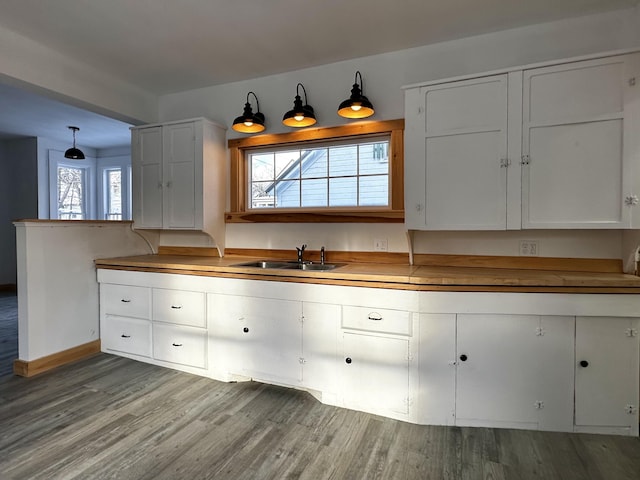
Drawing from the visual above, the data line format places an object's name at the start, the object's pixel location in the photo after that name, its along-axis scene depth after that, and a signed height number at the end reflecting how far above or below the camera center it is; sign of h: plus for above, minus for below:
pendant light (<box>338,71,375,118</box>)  2.52 +0.91
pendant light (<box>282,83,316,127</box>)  2.76 +0.91
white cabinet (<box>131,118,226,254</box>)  3.19 +0.53
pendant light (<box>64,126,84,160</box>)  5.13 +1.15
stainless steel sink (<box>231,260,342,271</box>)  2.92 -0.27
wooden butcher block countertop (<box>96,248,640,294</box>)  2.00 -0.25
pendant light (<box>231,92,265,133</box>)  2.97 +0.94
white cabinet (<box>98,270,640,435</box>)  1.99 -0.72
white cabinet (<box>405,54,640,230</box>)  2.02 +0.52
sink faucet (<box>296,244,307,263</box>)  3.05 -0.16
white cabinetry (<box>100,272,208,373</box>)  2.81 -0.75
